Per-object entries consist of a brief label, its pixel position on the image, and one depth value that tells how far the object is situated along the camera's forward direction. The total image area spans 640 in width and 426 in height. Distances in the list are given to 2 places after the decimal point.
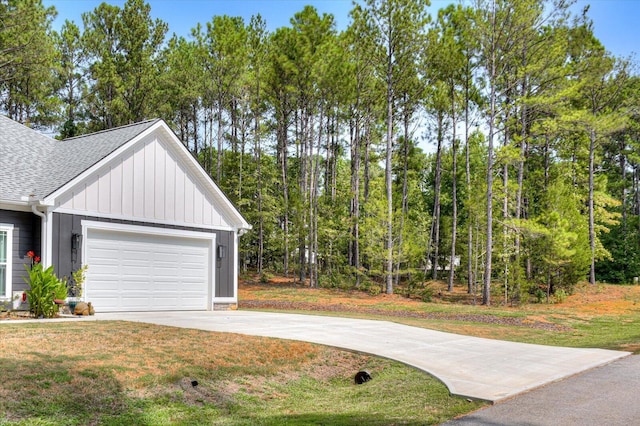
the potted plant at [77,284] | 13.55
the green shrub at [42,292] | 12.16
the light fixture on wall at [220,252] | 17.34
